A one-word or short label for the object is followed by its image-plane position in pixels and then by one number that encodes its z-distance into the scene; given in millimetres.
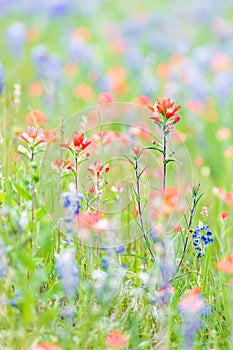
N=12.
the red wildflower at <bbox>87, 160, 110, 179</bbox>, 3331
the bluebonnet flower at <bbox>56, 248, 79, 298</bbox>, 2982
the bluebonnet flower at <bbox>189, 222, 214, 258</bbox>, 3364
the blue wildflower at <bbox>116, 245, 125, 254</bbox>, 3463
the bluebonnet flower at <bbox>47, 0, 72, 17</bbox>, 10617
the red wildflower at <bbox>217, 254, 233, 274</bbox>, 3270
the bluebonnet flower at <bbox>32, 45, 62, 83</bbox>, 6505
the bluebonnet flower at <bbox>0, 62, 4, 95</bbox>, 4497
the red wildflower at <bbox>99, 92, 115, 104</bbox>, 4262
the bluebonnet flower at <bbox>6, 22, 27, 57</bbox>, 8020
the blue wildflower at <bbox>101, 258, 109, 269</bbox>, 3192
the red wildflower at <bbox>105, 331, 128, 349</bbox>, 2805
